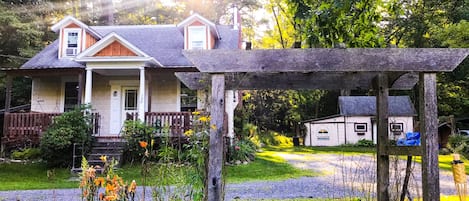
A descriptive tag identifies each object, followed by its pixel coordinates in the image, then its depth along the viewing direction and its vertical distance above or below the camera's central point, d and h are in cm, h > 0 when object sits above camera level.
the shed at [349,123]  2305 -17
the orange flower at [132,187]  293 -54
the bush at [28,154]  1283 -125
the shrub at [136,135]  1160 -49
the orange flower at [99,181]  278 -47
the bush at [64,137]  1106 -55
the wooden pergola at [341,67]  320 +49
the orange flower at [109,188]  274 -51
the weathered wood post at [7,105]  1269 +47
